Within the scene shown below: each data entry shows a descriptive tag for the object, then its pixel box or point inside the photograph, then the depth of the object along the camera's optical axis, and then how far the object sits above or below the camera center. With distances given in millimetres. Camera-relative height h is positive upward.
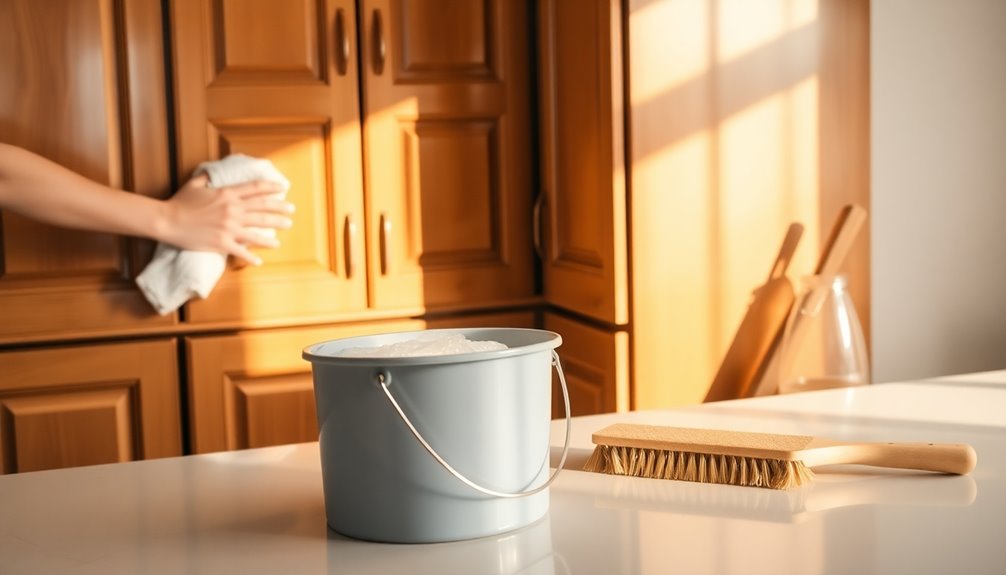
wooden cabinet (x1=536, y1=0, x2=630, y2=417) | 1773 +17
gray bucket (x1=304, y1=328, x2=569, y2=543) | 633 -145
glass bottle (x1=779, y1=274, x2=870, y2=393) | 1749 -244
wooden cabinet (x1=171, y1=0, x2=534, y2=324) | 1861 +143
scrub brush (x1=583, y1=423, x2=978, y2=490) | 739 -188
